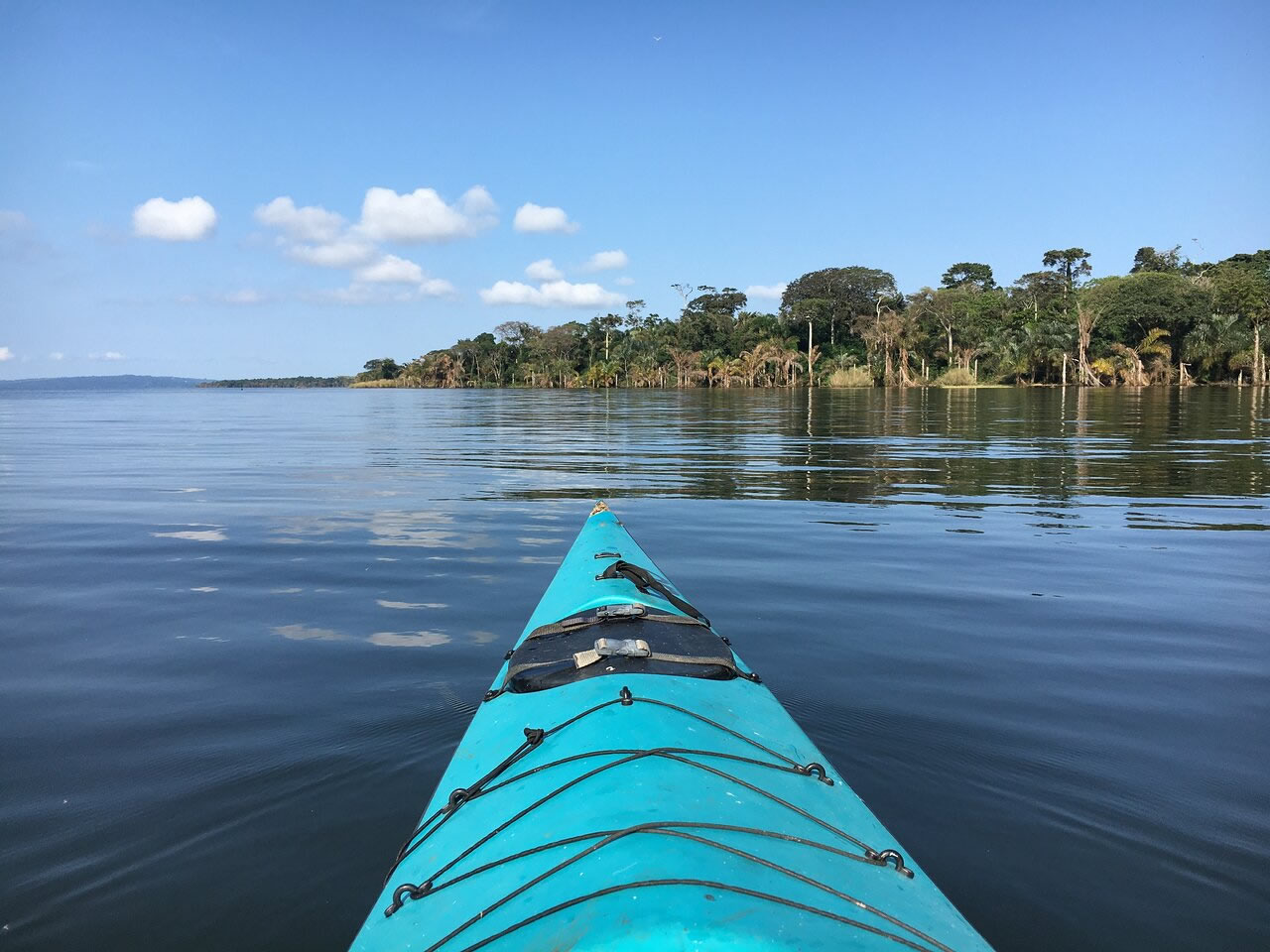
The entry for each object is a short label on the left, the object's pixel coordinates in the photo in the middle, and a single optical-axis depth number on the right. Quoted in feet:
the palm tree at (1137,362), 203.00
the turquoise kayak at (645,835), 6.83
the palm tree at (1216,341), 190.49
